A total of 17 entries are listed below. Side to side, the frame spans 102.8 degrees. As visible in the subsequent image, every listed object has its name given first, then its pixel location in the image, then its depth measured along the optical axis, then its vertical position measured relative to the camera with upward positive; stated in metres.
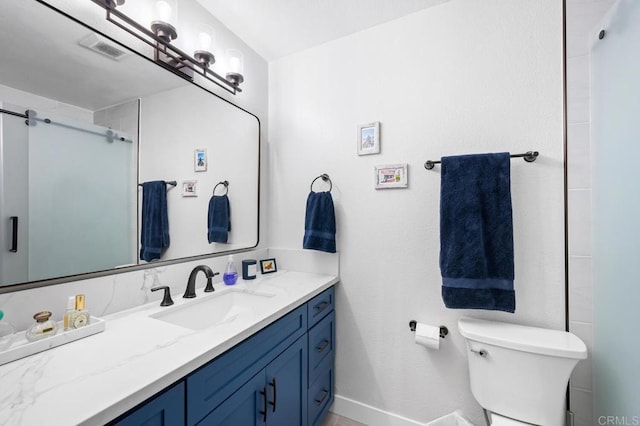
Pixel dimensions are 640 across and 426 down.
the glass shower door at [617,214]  0.88 +0.00
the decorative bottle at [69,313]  0.84 -0.34
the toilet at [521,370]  1.03 -0.66
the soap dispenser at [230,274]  1.48 -0.36
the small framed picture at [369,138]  1.54 +0.46
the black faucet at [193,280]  1.24 -0.33
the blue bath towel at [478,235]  1.18 -0.10
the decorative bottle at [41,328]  0.76 -0.35
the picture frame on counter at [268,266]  1.75 -0.37
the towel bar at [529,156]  1.19 +0.28
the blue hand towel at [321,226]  1.59 -0.08
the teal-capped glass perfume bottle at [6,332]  0.73 -0.36
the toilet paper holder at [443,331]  1.36 -0.63
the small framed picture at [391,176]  1.48 +0.22
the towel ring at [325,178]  1.69 +0.23
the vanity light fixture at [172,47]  1.05 +0.80
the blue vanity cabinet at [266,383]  0.70 -0.62
